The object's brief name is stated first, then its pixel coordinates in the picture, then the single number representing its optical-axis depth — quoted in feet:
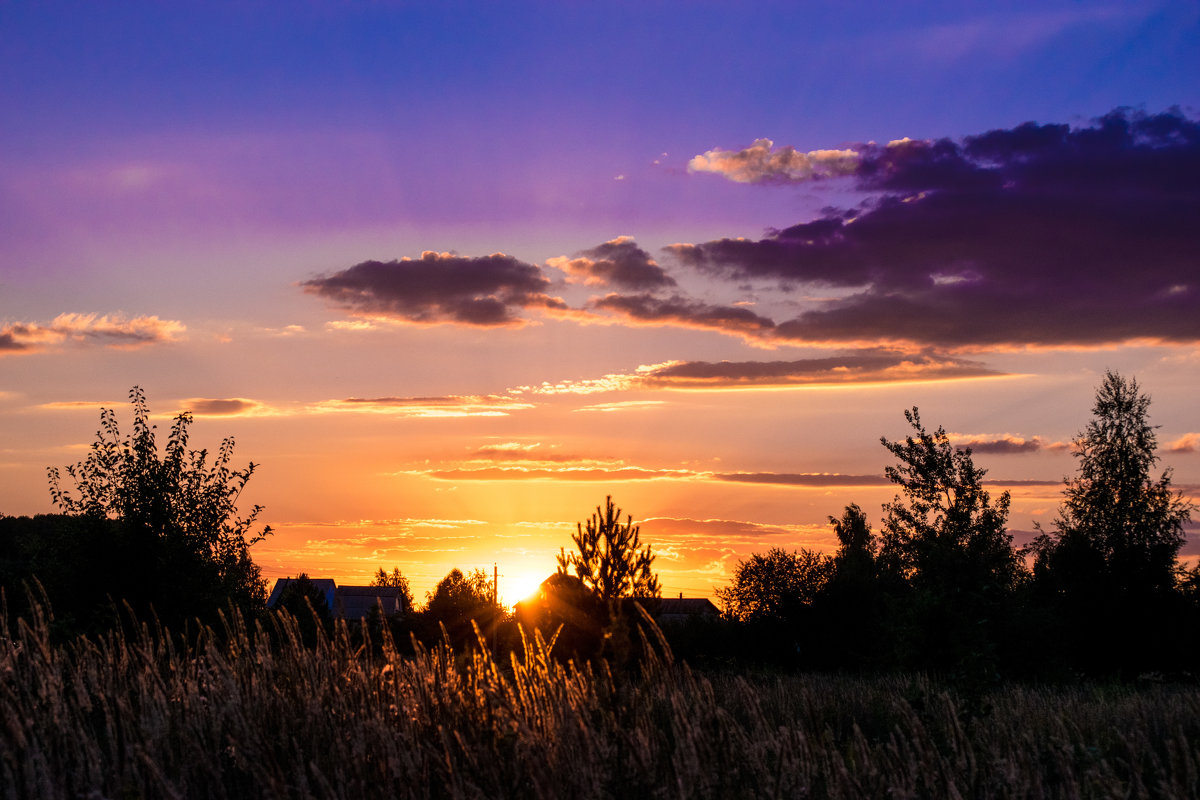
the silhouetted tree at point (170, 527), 74.74
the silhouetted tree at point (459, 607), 196.24
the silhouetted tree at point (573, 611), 78.48
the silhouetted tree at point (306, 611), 104.90
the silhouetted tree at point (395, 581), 359.91
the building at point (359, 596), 311.27
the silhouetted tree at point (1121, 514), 142.92
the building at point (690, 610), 144.15
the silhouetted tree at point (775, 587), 141.49
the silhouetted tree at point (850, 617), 137.18
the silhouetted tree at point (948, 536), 132.46
